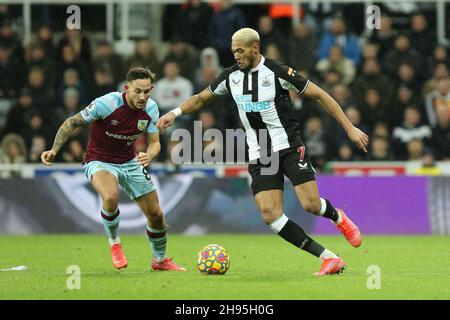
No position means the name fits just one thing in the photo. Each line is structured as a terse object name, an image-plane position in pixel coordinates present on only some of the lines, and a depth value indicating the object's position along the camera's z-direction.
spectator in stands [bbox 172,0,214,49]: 18.53
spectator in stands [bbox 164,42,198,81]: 18.25
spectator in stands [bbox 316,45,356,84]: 18.13
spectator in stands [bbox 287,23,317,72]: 18.02
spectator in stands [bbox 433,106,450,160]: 17.25
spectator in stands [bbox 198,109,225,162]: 16.23
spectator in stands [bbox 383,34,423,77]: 18.00
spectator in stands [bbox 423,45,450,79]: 18.03
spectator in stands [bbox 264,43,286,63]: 17.42
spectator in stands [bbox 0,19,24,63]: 18.64
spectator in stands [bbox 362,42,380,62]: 17.86
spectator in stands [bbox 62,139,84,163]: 17.27
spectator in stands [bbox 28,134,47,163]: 17.33
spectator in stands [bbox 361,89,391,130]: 17.58
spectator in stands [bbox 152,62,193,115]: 17.61
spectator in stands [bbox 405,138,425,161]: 17.05
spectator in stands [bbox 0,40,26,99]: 18.48
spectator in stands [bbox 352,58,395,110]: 17.72
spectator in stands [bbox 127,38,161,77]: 18.16
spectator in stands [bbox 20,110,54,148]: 17.52
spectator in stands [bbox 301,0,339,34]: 18.89
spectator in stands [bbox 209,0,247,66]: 18.23
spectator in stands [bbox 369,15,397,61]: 18.50
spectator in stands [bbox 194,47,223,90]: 17.80
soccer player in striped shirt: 9.93
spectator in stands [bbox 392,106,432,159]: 17.25
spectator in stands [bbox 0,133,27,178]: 17.19
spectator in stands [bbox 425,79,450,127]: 17.50
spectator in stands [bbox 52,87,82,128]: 17.70
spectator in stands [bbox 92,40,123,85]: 18.30
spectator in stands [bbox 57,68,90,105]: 18.03
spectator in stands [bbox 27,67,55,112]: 18.03
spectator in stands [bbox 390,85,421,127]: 17.62
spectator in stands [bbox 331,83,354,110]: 17.50
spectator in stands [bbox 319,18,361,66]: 18.36
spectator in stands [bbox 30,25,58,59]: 18.56
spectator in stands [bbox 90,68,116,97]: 18.06
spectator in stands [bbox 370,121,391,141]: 17.09
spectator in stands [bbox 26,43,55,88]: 18.34
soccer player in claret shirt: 10.41
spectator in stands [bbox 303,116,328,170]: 16.98
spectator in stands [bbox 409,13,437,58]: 18.17
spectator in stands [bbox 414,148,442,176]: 16.72
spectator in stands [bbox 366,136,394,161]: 16.91
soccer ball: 10.09
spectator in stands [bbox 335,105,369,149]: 17.16
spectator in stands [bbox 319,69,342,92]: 17.64
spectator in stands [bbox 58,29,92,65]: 18.47
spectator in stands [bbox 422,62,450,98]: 17.61
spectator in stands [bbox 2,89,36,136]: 17.86
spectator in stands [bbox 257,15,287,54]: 18.00
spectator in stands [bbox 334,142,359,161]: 17.11
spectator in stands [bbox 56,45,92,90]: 18.34
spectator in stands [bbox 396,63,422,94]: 17.91
